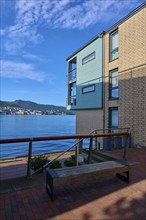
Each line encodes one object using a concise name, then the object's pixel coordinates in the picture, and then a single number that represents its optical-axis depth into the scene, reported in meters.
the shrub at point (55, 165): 6.25
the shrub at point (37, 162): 6.09
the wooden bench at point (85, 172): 3.20
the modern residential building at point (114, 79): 9.09
